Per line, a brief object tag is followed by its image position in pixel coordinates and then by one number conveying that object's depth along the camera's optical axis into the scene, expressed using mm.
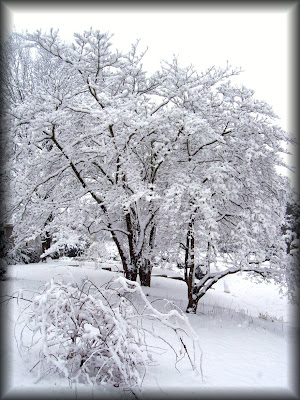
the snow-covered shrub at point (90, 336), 3158
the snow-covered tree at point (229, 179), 6984
